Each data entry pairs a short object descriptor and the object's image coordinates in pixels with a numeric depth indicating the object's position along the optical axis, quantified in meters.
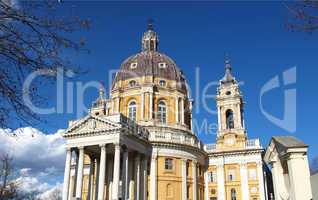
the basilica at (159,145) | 39.53
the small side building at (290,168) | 14.45
